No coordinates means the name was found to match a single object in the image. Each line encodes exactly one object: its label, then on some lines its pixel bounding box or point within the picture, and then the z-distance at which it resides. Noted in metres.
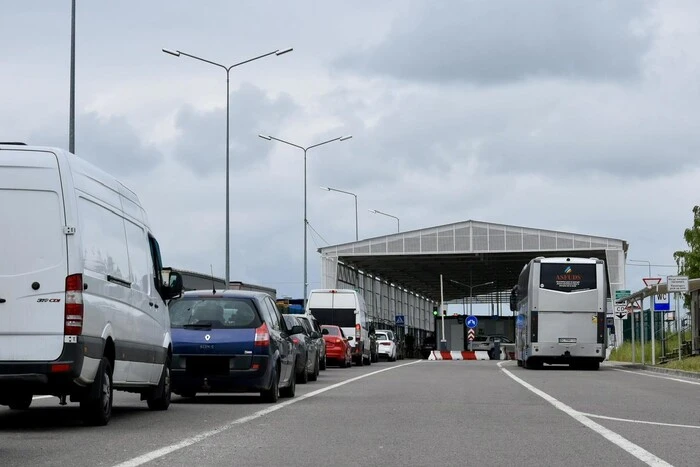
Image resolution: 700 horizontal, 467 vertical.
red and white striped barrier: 63.72
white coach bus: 40.56
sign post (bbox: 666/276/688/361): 38.28
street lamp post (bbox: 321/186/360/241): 75.09
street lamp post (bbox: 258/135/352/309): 60.75
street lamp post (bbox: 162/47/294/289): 45.81
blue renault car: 17.56
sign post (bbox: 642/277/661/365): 41.03
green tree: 73.50
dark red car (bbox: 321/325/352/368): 40.84
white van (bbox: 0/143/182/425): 12.03
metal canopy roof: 65.00
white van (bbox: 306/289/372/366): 47.34
